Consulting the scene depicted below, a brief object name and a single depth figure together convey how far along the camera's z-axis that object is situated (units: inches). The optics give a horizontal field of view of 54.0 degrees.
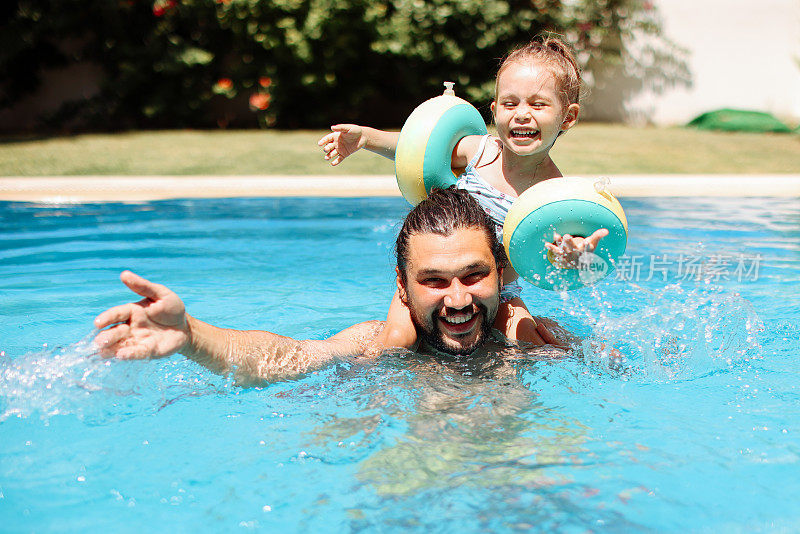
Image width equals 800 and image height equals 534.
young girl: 137.4
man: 118.0
